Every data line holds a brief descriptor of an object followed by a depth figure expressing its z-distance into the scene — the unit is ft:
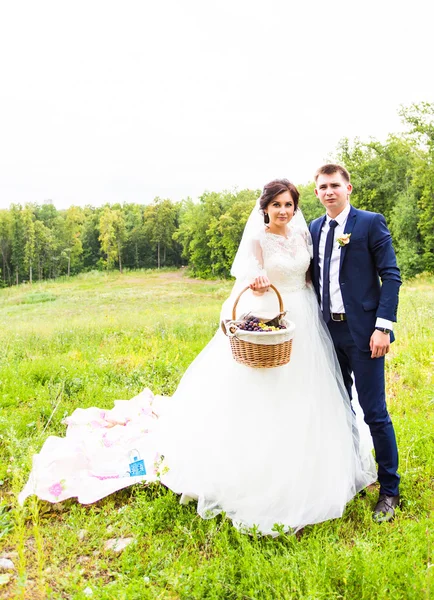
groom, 10.71
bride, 11.10
